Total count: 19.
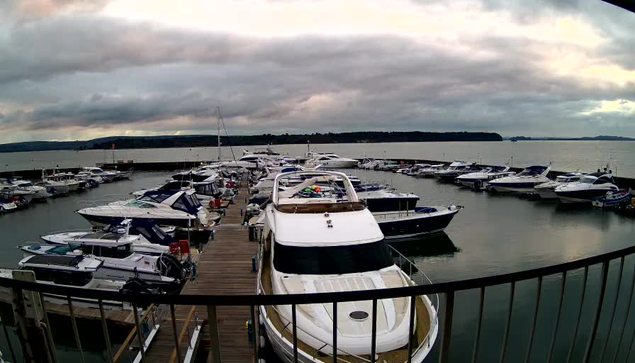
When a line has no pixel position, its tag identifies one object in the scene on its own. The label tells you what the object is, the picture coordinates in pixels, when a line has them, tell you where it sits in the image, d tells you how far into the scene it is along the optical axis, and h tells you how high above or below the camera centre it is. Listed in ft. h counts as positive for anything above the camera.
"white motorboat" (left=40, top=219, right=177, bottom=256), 47.57 -16.11
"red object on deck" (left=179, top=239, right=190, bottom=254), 54.70 -17.63
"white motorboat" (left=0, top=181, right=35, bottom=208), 119.55 -22.95
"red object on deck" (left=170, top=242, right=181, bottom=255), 54.75 -18.17
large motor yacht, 19.29 -10.55
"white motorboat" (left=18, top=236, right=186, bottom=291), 44.39 -16.49
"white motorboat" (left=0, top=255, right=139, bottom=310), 39.60 -15.36
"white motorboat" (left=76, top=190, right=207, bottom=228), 72.49 -16.93
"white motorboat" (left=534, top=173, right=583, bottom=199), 118.01 -21.12
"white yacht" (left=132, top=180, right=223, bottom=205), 104.73 -18.93
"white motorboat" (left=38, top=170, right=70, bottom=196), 142.51 -23.66
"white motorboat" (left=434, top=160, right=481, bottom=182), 174.91 -23.91
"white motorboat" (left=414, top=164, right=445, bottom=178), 190.39 -26.01
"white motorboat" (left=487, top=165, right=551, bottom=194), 128.88 -21.58
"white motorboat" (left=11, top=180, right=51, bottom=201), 128.74 -22.56
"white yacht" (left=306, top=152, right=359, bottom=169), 184.27 -19.90
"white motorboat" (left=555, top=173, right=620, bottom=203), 108.17 -20.35
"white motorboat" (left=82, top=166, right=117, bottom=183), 187.21 -25.08
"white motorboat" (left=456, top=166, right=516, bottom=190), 145.48 -22.79
